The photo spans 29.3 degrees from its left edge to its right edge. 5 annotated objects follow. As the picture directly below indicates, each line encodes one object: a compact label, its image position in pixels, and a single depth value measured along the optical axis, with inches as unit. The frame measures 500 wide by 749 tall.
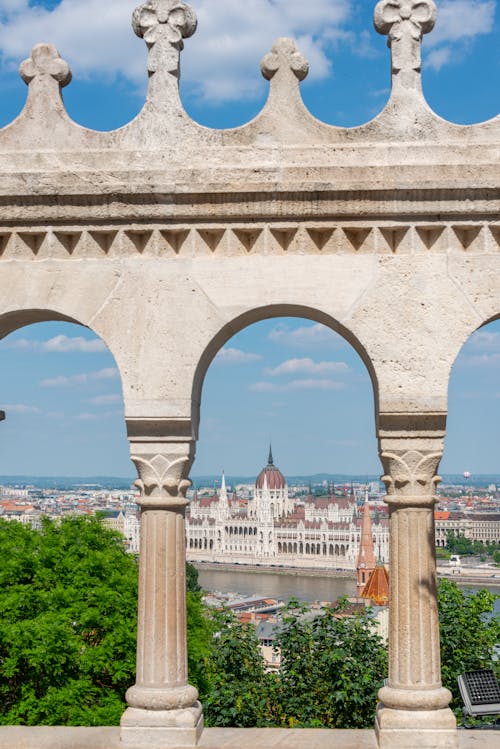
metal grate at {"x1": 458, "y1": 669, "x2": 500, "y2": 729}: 247.1
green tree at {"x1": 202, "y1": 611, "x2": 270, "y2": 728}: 495.8
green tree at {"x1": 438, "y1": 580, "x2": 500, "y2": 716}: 530.9
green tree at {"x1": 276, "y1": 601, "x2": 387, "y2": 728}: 471.8
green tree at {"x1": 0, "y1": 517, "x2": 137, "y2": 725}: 588.1
